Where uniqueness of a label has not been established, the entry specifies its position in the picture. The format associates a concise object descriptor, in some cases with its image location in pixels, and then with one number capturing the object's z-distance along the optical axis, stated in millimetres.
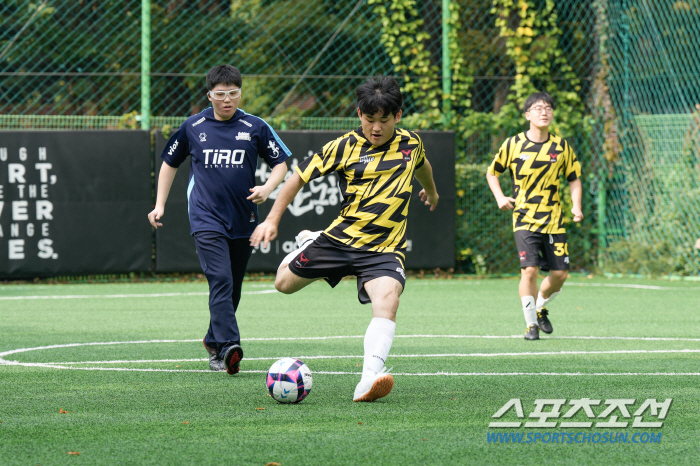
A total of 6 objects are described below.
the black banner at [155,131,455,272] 26422
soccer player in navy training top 11625
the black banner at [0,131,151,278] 25562
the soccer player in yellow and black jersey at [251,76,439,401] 9961
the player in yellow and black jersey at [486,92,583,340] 15836
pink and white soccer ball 9508
